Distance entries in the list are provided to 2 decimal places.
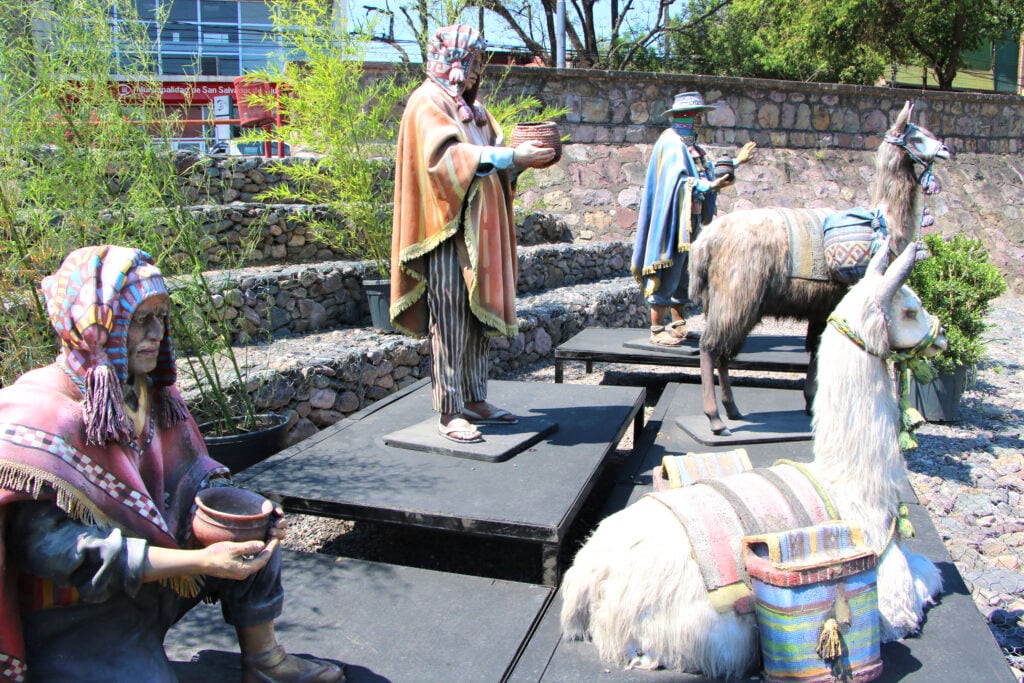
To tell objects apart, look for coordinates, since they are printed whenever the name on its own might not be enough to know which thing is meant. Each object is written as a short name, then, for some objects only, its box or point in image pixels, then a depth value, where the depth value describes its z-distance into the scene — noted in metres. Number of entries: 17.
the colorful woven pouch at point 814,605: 1.96
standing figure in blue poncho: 5.32
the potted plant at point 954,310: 5.15
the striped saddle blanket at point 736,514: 2.06
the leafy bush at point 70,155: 3.34
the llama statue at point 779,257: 3.74
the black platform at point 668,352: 5.36
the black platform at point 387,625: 2.21
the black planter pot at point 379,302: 6.11
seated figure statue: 1.51
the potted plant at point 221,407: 3.81
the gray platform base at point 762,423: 3.99
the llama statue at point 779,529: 2.07
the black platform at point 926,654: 2.12
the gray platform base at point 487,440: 3.42
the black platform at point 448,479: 2.83
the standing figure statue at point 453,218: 3.14
